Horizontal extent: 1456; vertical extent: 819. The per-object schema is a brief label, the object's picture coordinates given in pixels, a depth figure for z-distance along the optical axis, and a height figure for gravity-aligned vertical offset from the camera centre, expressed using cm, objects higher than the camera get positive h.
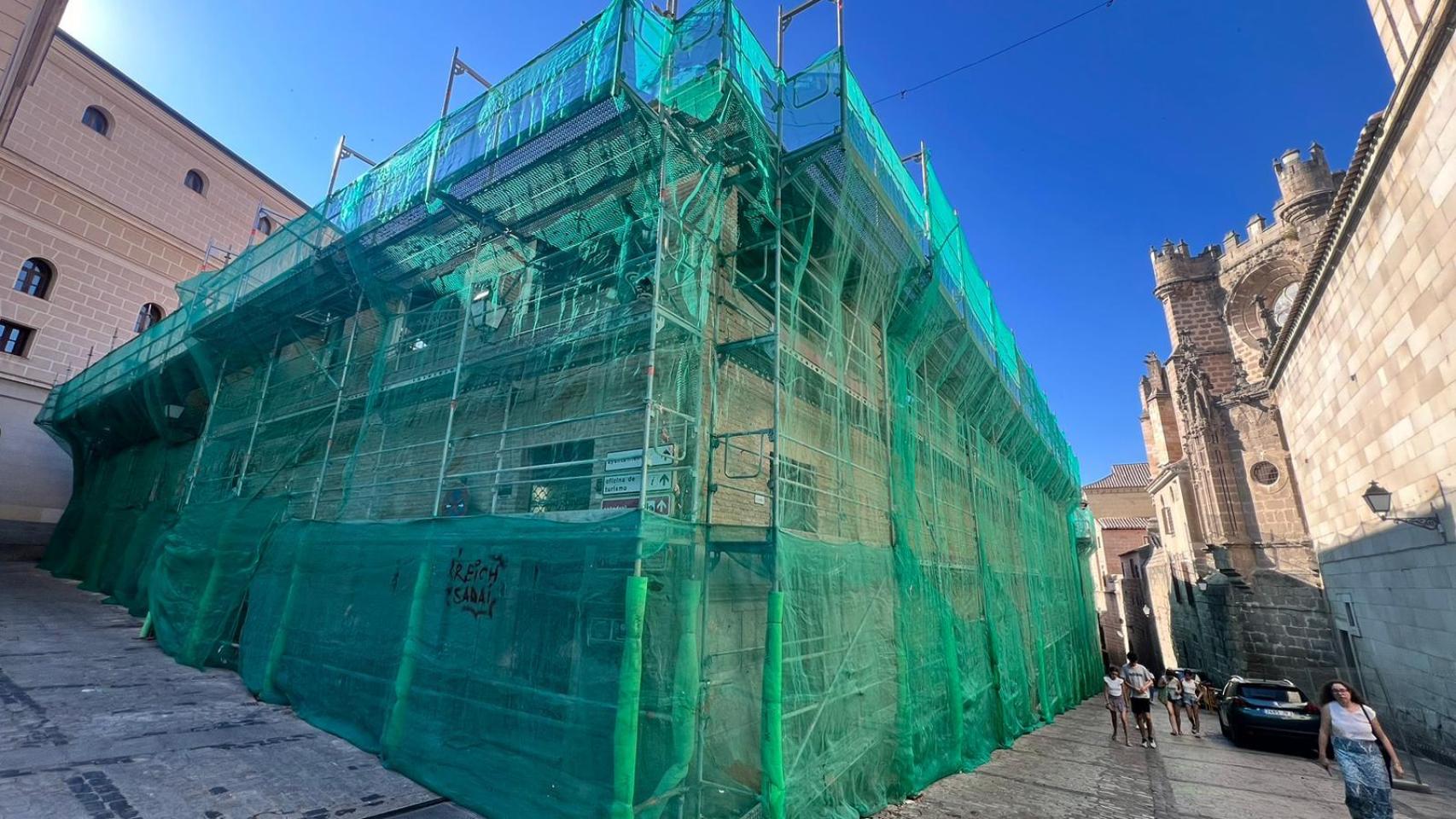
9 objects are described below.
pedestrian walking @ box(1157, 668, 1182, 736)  1289 -231
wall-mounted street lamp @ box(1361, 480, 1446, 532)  885 +148
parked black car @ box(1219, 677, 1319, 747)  1050 -206
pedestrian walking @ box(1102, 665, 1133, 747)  1126 -193
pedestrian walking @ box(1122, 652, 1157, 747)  1077 -185
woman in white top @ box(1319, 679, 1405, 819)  483 -124
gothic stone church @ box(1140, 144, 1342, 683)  2017 +538
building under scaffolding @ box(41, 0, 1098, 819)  524 +138
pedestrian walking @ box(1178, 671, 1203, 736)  1296 -227
